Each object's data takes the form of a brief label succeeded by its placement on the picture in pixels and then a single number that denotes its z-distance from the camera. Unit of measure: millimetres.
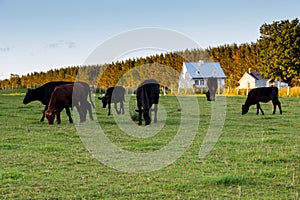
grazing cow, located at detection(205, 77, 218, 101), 35125
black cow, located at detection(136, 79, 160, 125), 15367
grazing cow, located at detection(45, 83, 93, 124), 15648
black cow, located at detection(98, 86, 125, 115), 21562
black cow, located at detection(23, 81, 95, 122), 18234
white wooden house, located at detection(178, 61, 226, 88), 82688
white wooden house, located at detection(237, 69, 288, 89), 84000
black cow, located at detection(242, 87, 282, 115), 21341
